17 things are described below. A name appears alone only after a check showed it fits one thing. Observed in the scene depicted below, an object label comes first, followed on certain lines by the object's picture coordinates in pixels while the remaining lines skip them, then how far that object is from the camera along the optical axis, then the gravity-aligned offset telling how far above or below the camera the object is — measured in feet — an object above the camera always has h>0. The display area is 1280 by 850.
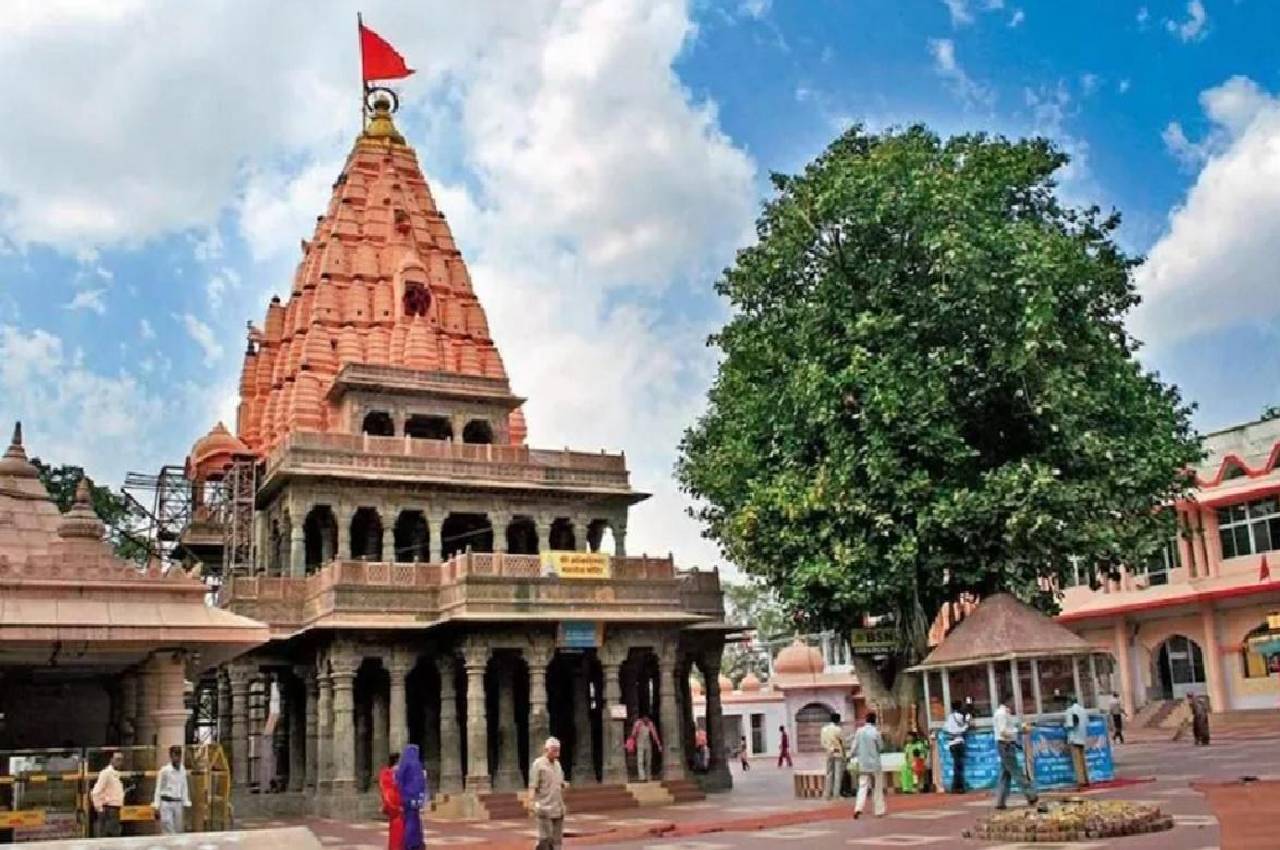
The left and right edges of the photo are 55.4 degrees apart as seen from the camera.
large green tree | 78.74 +15.97
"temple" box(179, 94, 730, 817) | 94.27 +11.69
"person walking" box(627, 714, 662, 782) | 96.53 -6.25
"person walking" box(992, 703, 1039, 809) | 57.72 -5.56
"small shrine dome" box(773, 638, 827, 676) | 125.49 -0.71
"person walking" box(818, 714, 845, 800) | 76.02 -6.29
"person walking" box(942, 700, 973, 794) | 74.23 -5.79
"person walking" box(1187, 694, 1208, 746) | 104.78 -7.87
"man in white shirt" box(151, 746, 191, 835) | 50.62 -4.39
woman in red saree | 45.96 -4.96
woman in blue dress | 45.85 -4.35
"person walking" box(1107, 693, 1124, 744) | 117.80 -7.93
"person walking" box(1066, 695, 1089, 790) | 71.05 -5.76
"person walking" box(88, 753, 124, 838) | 50.67 -4.25
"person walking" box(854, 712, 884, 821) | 62.13 -5.68
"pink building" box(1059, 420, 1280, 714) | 124.88 +3.97
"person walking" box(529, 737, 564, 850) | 44.45 -4.68
